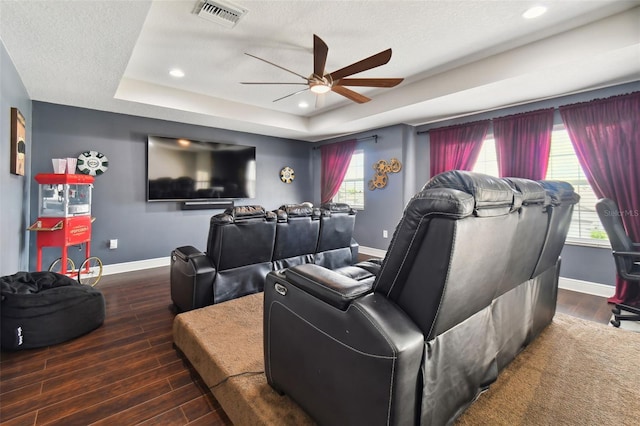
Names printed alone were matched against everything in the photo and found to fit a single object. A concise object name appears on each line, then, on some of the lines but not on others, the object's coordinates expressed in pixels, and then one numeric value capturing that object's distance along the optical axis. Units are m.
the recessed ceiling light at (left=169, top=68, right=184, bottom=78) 3.54
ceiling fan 2.49
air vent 2.29
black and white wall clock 4.05
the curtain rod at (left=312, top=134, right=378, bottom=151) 5.47
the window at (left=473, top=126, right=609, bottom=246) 3.50
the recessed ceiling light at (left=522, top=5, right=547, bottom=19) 2.36
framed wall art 2.61
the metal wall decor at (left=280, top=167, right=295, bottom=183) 6.44
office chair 2.51
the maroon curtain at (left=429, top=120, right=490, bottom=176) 4.33
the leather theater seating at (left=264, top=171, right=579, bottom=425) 0.95
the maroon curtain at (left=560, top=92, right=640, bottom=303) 3.03
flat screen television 4.62
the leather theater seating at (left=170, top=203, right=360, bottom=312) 2.49
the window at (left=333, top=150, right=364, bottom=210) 6.03
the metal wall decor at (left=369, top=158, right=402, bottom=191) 5.14
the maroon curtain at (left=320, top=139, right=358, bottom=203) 6.09
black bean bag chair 2.02
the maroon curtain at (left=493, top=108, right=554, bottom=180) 3.66
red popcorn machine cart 3.12
